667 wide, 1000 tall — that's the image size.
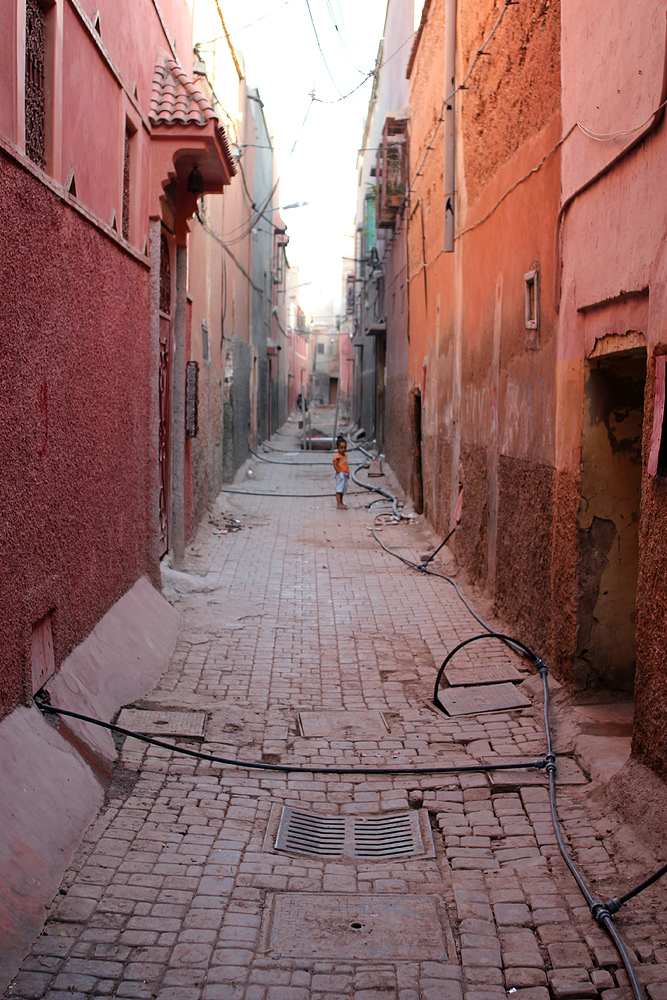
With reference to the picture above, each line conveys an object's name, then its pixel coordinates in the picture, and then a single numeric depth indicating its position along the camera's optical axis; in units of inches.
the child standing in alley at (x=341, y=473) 638.5
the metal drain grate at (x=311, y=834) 170.6
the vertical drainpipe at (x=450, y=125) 419.8
